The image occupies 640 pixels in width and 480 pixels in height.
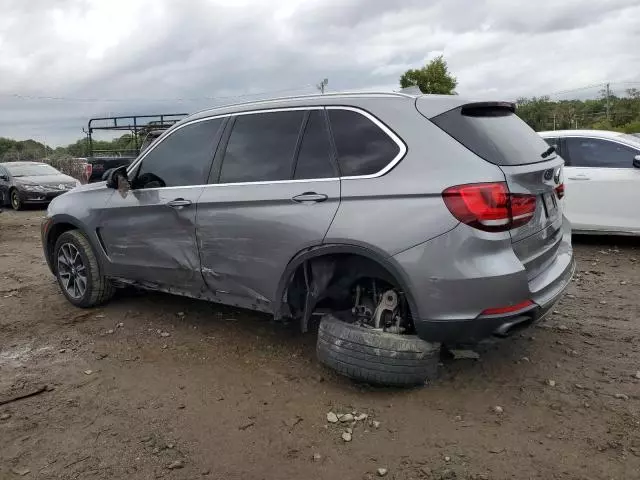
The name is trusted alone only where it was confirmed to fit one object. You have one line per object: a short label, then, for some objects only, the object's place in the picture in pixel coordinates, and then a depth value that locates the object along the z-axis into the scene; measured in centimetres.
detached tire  335
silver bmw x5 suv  310
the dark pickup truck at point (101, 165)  1585
